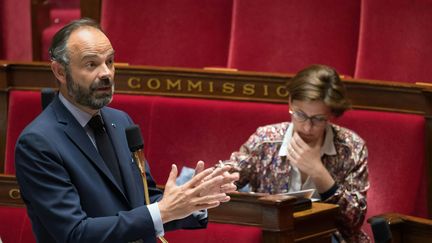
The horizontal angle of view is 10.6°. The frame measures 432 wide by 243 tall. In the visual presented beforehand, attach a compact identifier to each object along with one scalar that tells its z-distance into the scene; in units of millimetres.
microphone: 5477
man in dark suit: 5358
